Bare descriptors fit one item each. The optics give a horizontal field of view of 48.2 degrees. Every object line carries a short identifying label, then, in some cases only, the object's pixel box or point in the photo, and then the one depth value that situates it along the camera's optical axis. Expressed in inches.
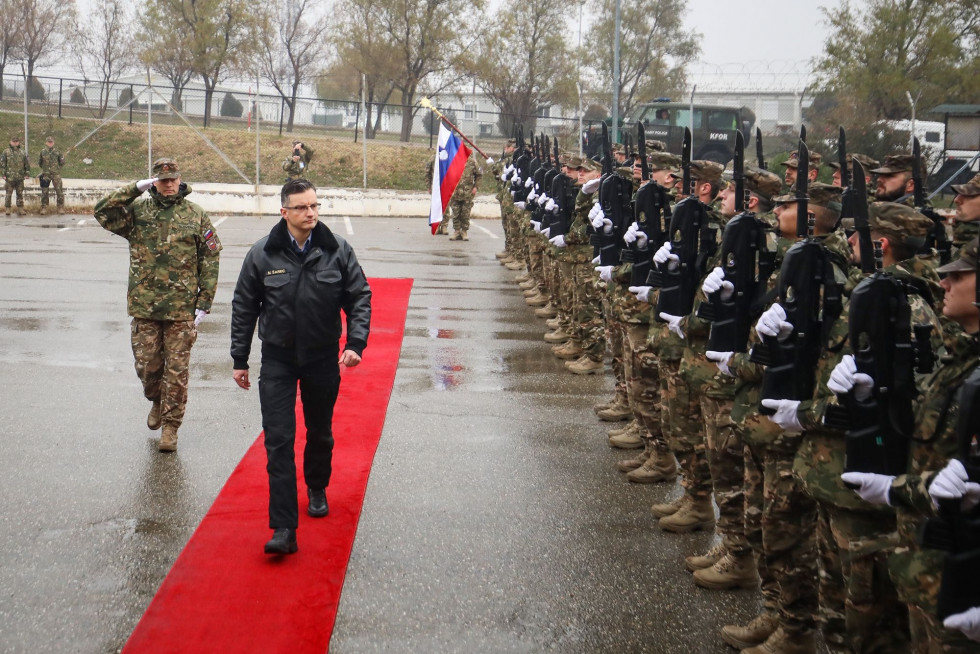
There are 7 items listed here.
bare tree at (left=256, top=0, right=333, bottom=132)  1966.0
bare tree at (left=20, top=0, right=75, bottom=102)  1840.6
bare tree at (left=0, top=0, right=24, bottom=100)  1836.9
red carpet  185.9
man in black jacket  224.7
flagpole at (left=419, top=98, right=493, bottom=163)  703.5
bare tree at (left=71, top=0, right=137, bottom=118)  1990.7
